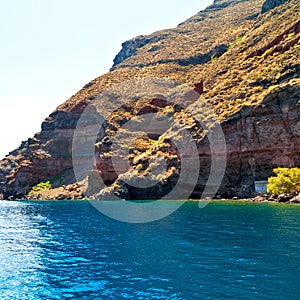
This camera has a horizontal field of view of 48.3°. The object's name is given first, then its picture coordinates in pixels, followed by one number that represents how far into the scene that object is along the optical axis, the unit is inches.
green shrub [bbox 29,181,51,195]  6442.4
